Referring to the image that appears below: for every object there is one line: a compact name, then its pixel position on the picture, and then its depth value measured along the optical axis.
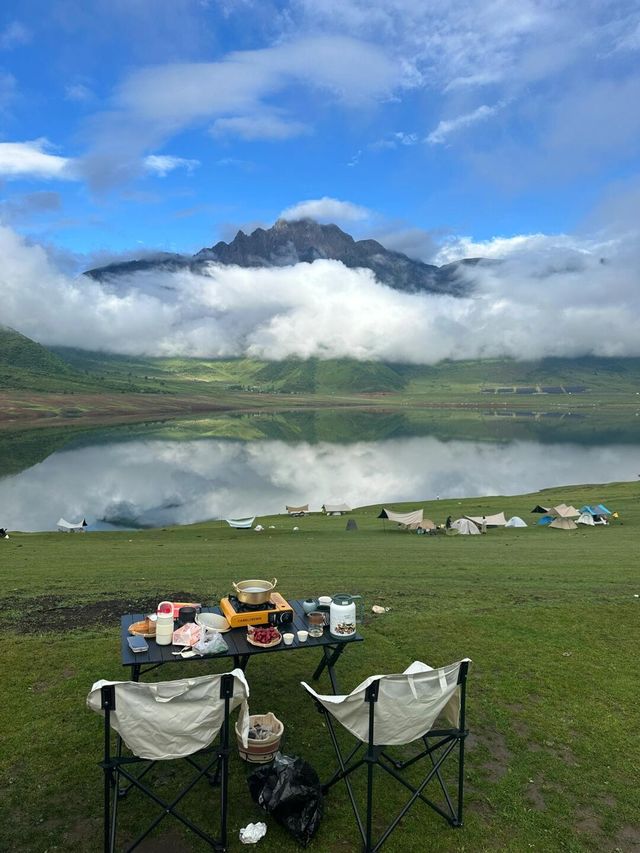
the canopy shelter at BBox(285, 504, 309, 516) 55.06
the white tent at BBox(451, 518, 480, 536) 37.34
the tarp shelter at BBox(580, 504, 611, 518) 41.00
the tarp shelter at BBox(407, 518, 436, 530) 38.12
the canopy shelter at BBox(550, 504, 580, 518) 39.56
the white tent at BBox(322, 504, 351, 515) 54.97
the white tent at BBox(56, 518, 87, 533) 47.62
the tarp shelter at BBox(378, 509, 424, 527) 39.14
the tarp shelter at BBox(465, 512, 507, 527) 40.38
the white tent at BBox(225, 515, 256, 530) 43.16
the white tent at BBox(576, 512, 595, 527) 39.31
